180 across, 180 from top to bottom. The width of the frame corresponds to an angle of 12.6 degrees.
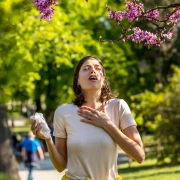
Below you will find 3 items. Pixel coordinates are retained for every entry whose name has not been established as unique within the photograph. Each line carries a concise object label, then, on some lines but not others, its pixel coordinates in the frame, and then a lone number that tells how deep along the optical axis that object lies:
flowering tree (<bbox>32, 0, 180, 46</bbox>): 6.78
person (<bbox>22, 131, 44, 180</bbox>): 18.00
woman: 4.87
